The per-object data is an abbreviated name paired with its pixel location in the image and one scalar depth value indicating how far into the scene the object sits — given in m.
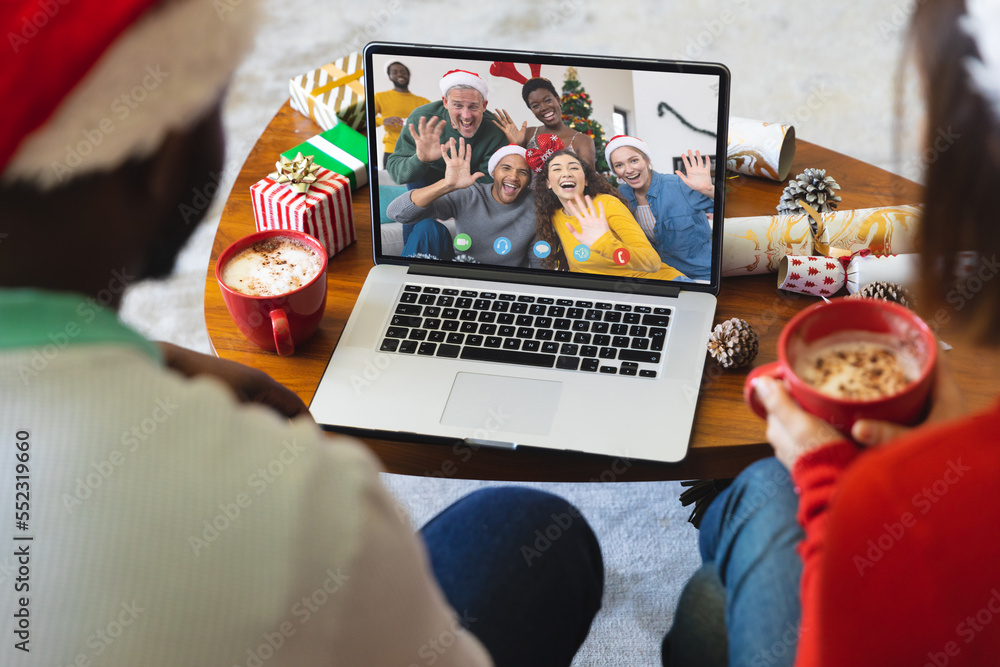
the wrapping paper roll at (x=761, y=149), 1.30
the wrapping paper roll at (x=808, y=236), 1.19
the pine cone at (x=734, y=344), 1.07
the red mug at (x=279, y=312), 1.07
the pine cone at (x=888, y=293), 1.09
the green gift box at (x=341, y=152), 1.33
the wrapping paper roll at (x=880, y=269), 1.14
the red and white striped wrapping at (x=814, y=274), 1.15
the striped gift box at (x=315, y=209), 1.22
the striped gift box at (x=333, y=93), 1.41
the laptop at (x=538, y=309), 1.04
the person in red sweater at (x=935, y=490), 0.66
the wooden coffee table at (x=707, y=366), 1.02
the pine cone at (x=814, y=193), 1.27
